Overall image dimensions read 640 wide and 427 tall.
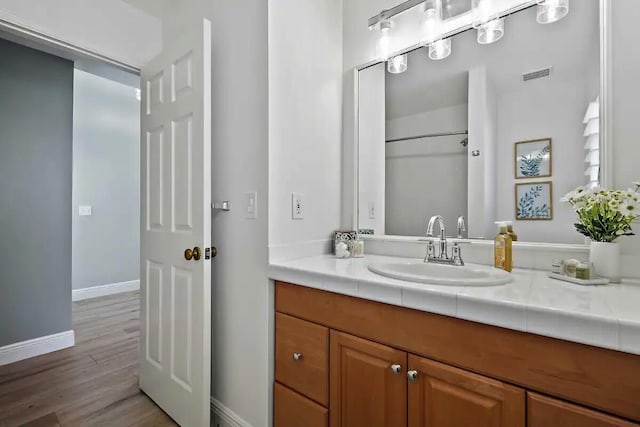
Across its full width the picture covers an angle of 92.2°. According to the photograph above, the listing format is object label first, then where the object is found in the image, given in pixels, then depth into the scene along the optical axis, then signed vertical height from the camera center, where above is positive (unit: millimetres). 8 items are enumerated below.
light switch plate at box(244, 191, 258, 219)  1426 +39
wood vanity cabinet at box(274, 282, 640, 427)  672 -437
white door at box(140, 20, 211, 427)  1428 -75
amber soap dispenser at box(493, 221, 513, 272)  1164 -145
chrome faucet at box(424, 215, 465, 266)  1286 -165
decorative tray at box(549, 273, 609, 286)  945 -208
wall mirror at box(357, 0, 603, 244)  1158 +373
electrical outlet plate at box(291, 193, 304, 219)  1490 +36
